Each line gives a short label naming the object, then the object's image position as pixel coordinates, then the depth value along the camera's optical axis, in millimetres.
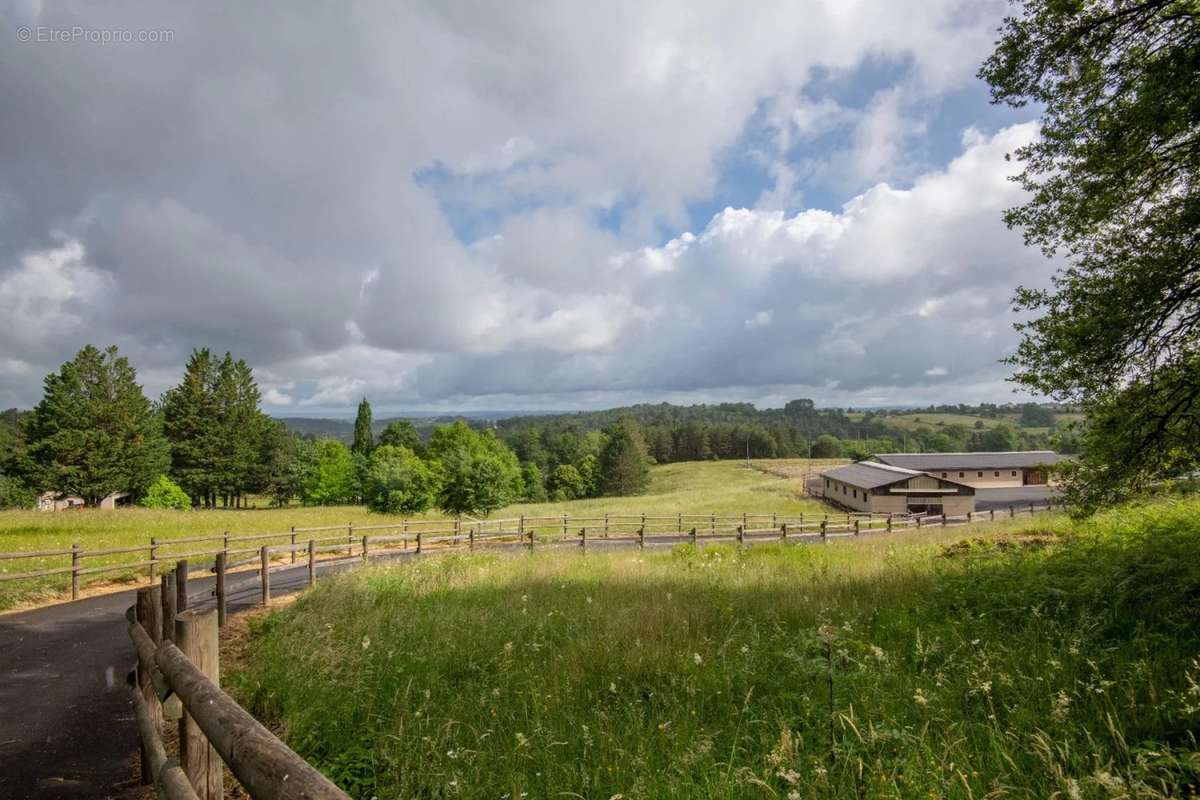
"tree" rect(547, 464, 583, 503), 101438
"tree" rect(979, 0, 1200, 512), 7695
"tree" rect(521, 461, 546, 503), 100438
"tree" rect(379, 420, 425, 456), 93938
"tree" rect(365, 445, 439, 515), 46719
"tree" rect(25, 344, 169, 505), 45594
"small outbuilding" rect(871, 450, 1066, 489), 63812
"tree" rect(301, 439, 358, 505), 71125
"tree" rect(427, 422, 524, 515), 43562
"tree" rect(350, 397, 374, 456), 92688
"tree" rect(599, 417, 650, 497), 99394
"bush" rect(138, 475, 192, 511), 54844
